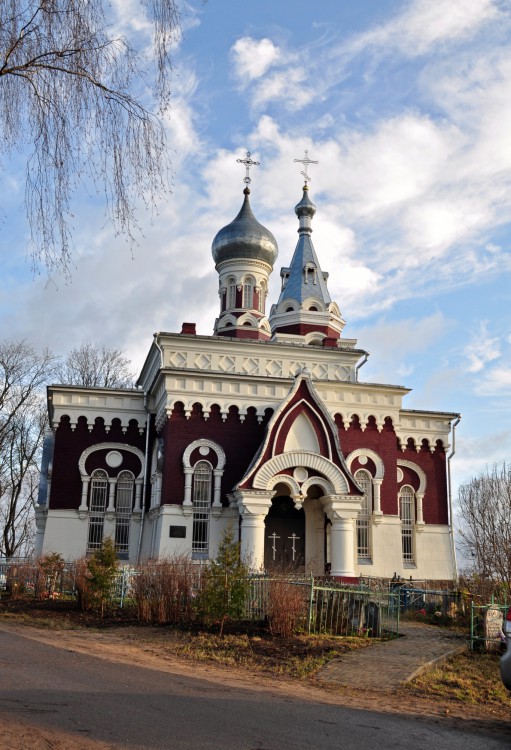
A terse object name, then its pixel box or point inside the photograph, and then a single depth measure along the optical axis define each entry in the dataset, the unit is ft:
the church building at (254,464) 73.10
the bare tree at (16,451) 120.88
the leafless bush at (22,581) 58.54
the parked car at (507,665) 22.12
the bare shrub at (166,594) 44.86
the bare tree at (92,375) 135.85
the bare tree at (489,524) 83.61
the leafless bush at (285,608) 41.32
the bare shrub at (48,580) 57.31
